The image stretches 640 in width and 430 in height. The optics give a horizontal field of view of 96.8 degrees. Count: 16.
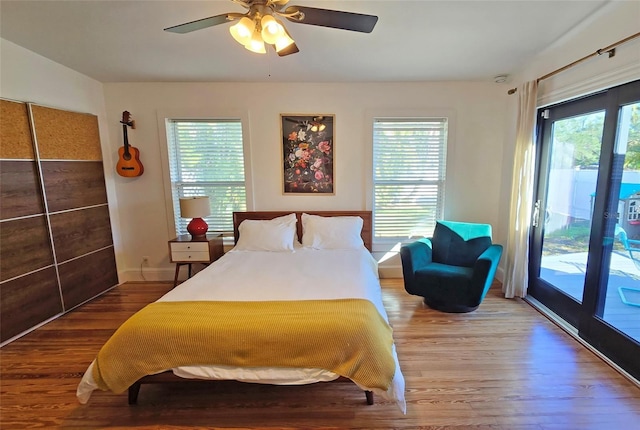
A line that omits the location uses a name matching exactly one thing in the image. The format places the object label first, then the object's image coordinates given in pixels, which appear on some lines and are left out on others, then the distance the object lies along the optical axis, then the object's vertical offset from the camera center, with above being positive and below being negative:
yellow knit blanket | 1.57 -0.94
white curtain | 2.78 -0.23
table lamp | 3.22 -0.39
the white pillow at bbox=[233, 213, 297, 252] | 3.13 -0.65
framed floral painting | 3.49 +0.28
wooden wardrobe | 2.44 -0.33
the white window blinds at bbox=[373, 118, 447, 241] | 3.53 -0.01
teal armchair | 2.64 -0.94
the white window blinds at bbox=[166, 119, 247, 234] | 3.55 +0.16
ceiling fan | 1.47 +0.84
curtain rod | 1.85 +0.84
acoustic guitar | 3.41 +0.26
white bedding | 1.60 -0.81
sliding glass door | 1.99 -0.39
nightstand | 3.27 -0.83
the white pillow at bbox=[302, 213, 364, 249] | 3.16 -0.64
